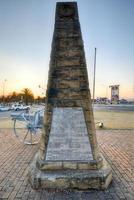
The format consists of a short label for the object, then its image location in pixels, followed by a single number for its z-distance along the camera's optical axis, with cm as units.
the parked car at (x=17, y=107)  2752
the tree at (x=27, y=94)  4908
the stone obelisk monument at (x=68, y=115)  308
